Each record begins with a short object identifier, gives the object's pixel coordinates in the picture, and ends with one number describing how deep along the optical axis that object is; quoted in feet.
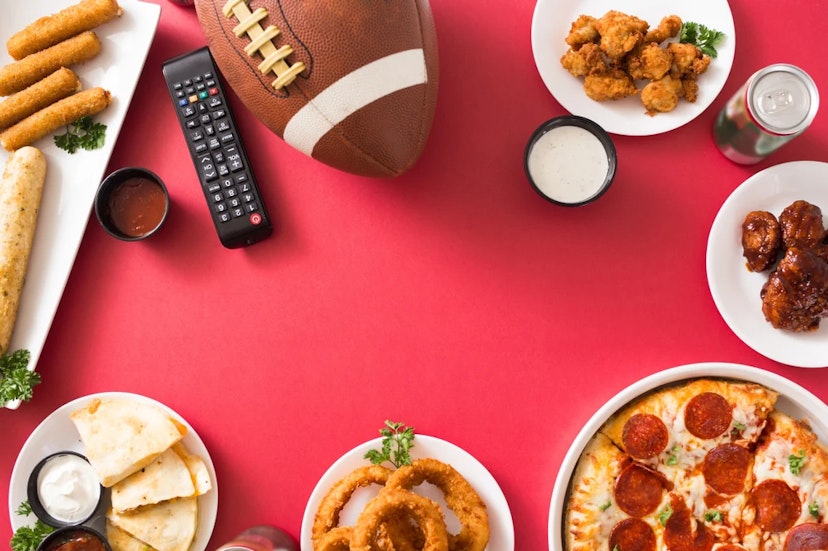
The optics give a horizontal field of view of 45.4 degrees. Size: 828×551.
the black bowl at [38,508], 2.63
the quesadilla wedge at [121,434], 2.65
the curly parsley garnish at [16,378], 2.66
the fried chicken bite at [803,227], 2.57
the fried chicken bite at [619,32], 2.60
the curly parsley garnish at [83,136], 2.75
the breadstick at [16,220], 2.67
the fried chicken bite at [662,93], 2.62
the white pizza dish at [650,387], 2.57
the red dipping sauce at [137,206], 2.74
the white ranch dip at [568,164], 2.63
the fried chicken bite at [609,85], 2.63
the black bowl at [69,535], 2.60
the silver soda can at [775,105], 2.54
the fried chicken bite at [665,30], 2.63
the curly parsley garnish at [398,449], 2.63
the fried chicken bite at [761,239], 2.58
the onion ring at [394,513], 2.49
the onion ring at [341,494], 2.60
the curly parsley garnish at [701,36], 2.65
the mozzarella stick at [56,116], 2.72
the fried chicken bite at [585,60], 2.62
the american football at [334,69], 2.27
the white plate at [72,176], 2.73
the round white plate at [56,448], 2.70
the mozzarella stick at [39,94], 2.73
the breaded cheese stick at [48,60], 2.74
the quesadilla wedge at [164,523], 2.67
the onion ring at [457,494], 2.57
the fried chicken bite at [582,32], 2.64
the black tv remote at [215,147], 2.70
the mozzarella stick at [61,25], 2.72
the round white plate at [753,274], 2.62
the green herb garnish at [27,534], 2.64
